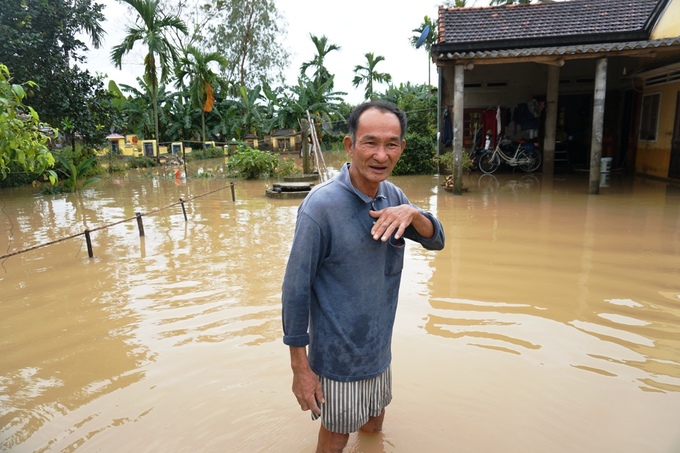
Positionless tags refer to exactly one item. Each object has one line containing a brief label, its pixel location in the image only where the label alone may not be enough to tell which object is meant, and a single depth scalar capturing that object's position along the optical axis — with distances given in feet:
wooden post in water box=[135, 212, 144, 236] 22.80
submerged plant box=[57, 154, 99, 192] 46.01
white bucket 38.63
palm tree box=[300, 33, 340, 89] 88.53
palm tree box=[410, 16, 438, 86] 90.68
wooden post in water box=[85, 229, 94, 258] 19.45
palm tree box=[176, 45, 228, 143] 71.26
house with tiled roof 32.45
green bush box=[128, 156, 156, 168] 70.79
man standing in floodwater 5.74
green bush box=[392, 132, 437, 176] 49.47
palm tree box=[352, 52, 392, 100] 96.63
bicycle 44.96
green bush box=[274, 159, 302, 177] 50.70
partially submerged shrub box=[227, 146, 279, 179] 52.08
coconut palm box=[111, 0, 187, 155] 61.62
